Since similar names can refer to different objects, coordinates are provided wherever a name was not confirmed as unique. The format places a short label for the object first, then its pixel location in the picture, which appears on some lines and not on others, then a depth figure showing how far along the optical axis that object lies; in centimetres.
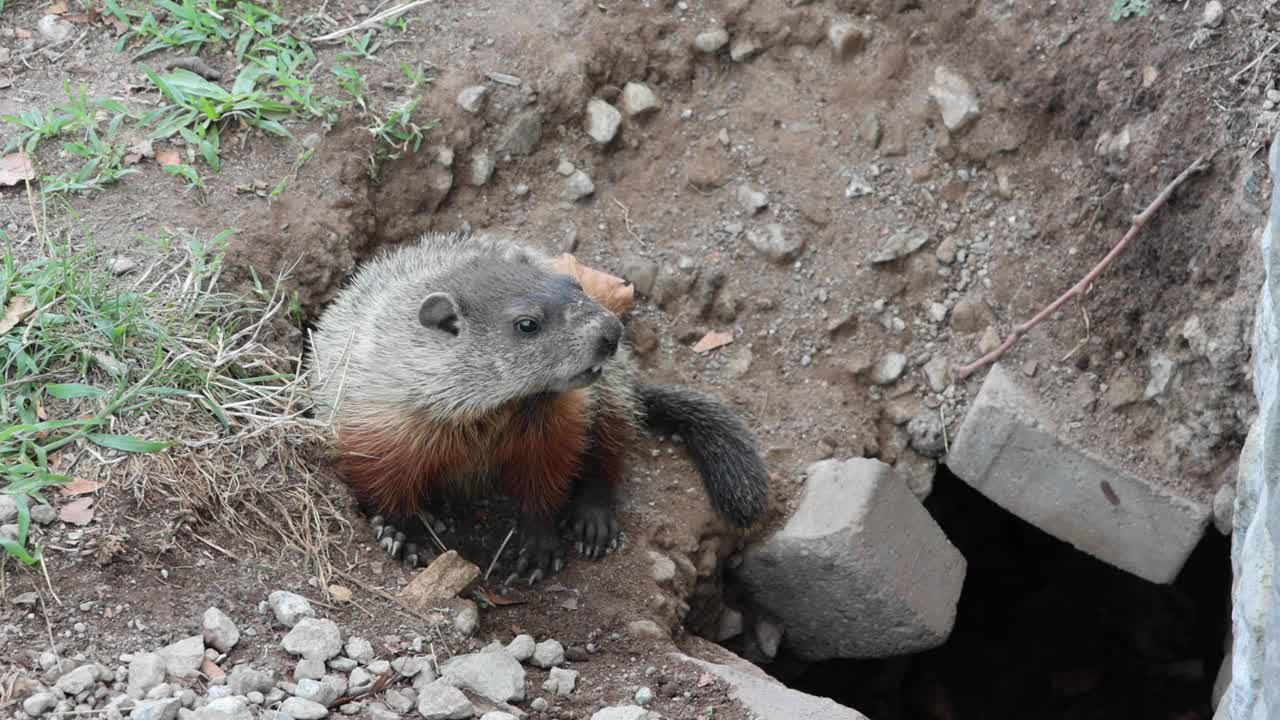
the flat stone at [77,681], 307
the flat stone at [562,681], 367
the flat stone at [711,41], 548
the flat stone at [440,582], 384
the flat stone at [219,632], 331
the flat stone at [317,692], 319
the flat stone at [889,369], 514
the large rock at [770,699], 355
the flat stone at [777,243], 527
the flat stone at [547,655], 383
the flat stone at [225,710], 299
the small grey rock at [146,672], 311
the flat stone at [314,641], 336
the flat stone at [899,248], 521
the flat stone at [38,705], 299
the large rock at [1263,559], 279
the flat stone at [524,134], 519
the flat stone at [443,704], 325
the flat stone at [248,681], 317
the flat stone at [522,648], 378
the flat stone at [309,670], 329
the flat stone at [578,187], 532
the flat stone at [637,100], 537
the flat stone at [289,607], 348
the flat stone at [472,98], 509
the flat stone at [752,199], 533
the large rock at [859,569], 461
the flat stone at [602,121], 531
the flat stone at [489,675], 344
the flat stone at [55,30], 493
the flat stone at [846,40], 546
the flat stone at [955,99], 525
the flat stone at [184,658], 318
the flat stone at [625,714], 338
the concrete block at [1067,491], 468
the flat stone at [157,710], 298
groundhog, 414
